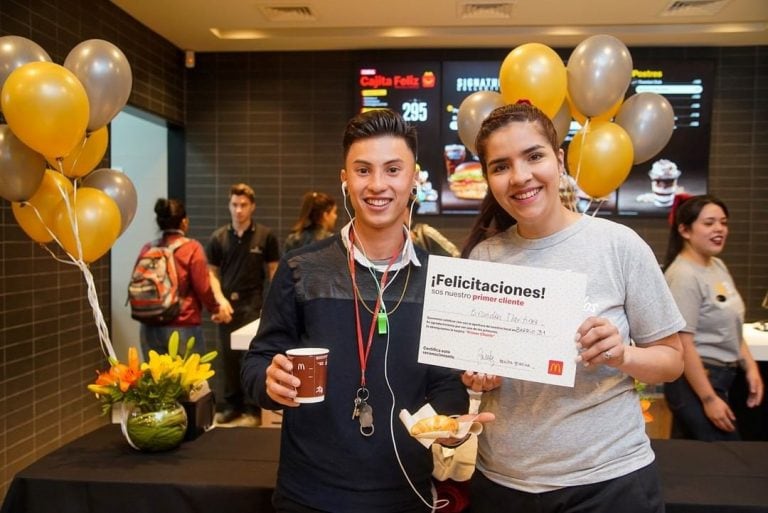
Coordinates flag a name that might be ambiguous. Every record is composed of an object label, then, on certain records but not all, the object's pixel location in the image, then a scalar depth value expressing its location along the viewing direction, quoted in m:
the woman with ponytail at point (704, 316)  2.50
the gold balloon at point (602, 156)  2.41
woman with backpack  3.59
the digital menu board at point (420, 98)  5.20
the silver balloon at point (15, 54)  2.10
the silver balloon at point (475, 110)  2.56
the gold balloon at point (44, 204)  2.31
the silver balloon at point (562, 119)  2.58
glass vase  1.91
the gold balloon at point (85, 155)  2.37
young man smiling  1.32
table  1.67
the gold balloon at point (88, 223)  2.27
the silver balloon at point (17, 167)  2.13
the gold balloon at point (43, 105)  1.98
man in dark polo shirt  4.79
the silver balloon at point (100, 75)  2.26
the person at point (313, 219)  4.30
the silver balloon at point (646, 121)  2.58
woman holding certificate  1.21
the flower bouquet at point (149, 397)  1.91
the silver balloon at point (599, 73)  2.34
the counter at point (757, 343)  3.08
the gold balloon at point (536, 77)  2.26
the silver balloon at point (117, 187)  2.49
